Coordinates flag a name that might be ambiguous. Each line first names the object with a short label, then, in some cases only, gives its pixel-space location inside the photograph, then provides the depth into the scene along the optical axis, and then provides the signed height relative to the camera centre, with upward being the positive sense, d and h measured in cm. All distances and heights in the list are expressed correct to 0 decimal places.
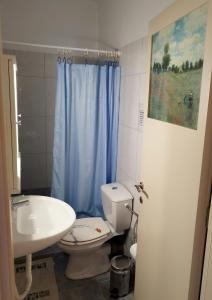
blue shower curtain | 228 -31
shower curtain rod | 229 +42
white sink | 136 -78
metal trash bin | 192 -135
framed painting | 106 +16
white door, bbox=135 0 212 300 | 110 -49
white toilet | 200 -109
